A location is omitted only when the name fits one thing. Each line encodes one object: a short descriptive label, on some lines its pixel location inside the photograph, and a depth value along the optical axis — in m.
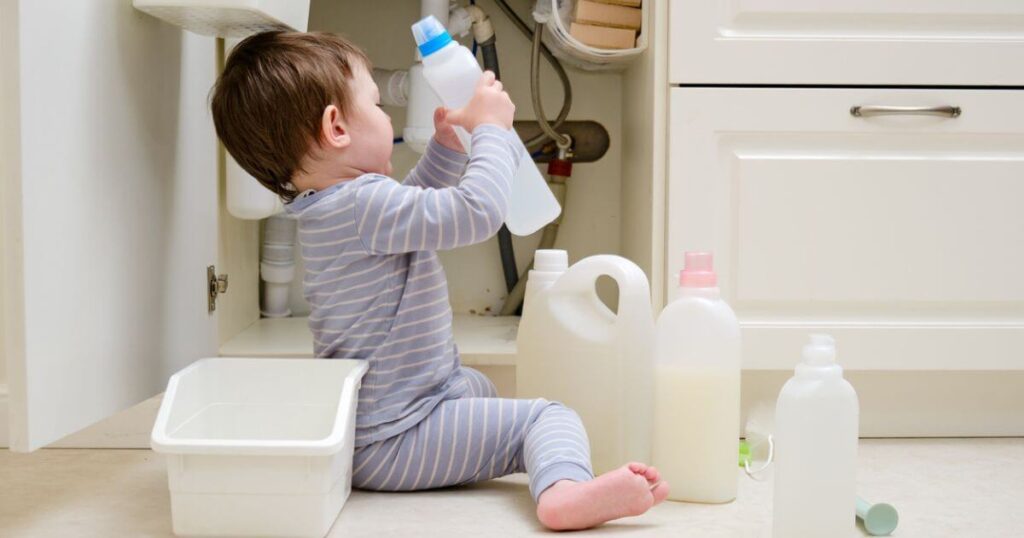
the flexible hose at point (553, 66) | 1.85
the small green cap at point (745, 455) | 1.34
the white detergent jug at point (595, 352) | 1.27
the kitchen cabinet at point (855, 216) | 1.46
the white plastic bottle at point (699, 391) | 1.17
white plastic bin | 1.02
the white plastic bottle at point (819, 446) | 1.01
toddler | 1.17
